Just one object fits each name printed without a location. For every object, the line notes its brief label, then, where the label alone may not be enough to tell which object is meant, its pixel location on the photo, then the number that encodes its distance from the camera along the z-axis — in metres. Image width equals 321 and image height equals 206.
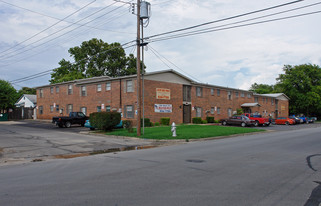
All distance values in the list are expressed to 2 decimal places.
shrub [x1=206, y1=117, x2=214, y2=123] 36.78
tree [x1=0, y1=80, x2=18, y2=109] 44.81
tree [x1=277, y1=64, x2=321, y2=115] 60.12
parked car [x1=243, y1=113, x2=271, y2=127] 33.59
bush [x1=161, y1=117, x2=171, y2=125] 30.05
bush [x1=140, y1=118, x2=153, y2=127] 27.58
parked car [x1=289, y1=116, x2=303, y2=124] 41.15
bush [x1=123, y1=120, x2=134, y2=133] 20.82
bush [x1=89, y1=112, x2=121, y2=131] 21.37
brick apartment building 30.20
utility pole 18.67
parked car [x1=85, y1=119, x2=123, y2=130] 24.77
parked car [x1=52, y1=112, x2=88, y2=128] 28.30
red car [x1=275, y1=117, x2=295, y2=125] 40.03
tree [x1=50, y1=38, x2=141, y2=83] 56.67
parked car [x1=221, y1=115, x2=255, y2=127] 32.28
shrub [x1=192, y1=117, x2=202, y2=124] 34.41
